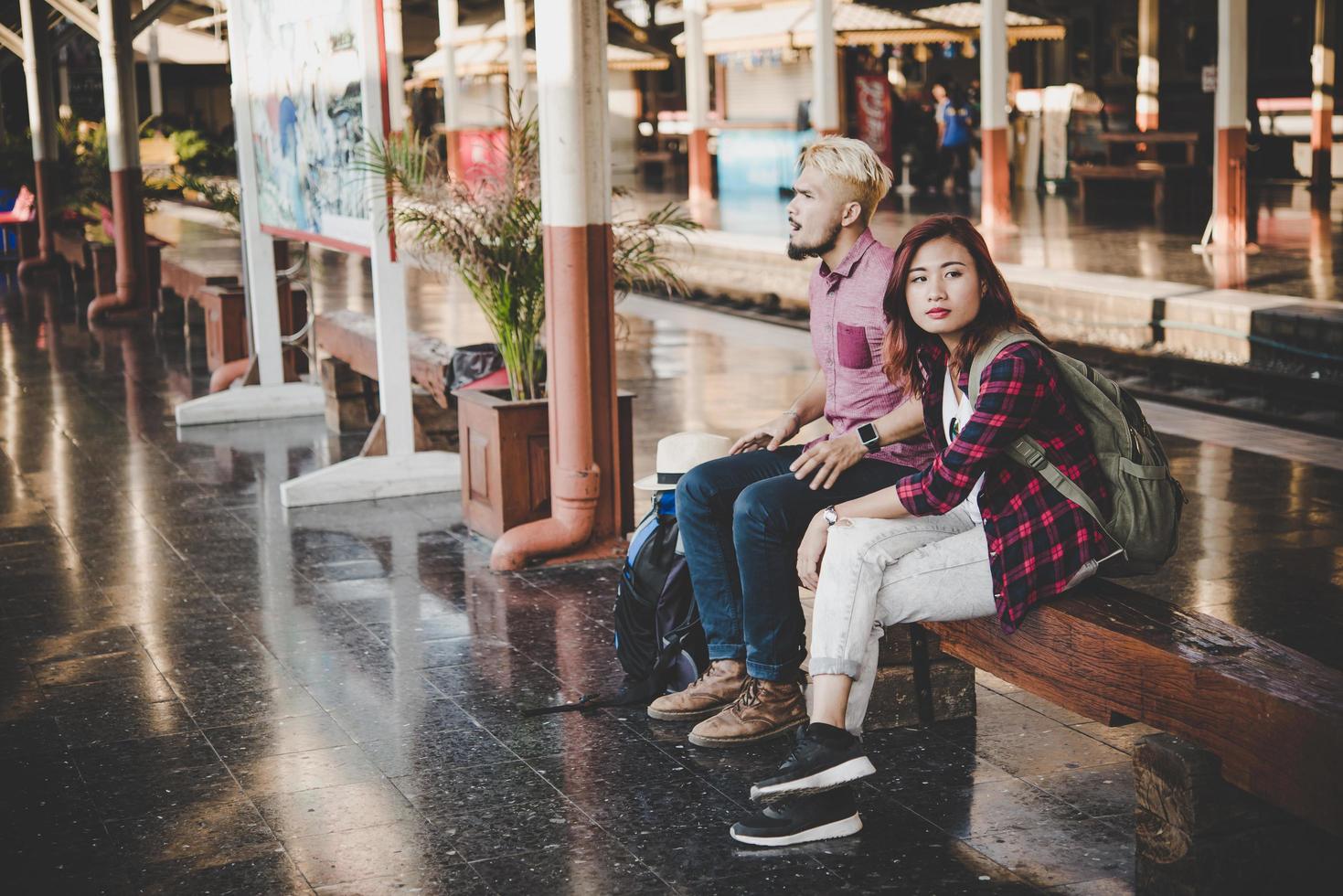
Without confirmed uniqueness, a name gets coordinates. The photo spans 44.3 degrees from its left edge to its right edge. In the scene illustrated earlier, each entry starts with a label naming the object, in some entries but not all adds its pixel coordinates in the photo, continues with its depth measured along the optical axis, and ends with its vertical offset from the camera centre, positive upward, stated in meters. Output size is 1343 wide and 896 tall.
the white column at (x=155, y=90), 29.45 +2.65
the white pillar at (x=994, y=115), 15.25 +0.87
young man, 3.54 -0.57
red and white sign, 22.25 +1.38
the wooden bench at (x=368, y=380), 6.89 -0.68
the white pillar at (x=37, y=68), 16.22 +1.69
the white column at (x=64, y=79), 32.72 +3.21
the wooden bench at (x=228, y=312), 9.17 -0.45
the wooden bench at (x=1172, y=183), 18.20 +0.21
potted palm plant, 5.65 -0.15
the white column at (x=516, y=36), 21.48 +2.45
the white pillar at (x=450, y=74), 25.17 +2.40
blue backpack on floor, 3.93 -0.94
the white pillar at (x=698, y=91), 20.55 +1.59
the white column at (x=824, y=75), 17.27 +1.45
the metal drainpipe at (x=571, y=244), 5.19 -0.07
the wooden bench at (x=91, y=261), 13.55 -0.20
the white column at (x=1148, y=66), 21.44 +1.77
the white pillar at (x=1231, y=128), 12.86 +0.57
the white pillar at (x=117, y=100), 11.95 +1.03
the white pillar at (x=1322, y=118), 18.09 +0.87
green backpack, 3.06 -0.49
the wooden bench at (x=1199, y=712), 2.51 -0.84
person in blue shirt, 20.88 +1.02
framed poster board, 6.29 +0.47
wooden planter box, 5.61 -0.79
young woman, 3.06 -0.62
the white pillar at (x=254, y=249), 7.56 -0.07
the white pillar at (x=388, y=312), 6.08 -0.31
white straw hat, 4.01 -0.57
